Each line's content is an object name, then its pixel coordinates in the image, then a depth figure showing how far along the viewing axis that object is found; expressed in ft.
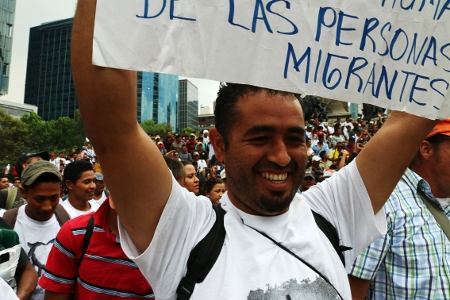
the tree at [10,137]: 170.19
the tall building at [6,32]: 249.75
